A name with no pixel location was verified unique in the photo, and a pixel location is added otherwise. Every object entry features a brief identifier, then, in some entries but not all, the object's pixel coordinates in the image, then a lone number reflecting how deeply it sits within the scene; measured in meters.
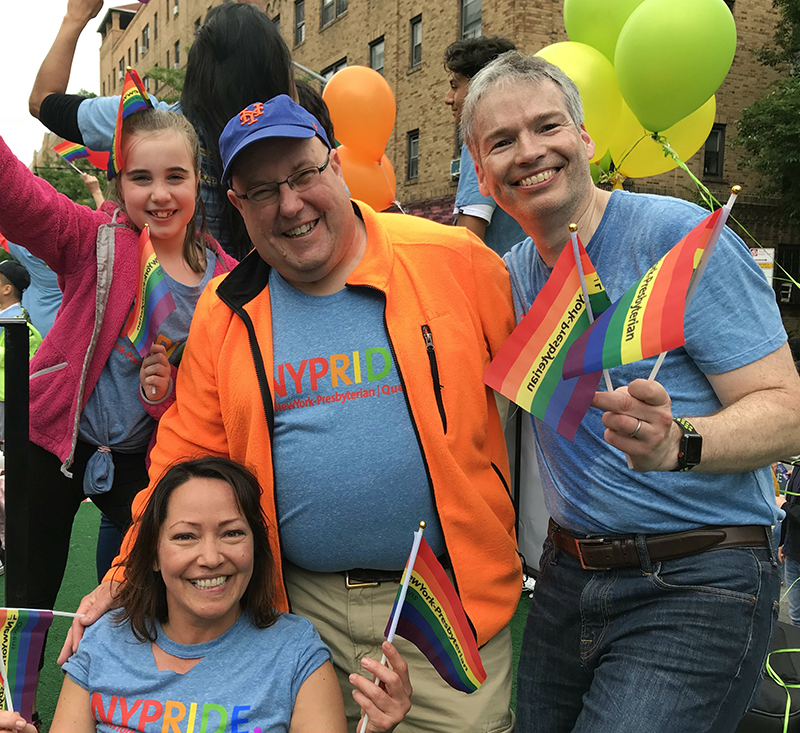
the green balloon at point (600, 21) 4.25
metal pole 2.31
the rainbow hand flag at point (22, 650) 1.98
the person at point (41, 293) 6.03
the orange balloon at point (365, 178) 5.50
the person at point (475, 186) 3.68
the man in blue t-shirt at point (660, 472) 1.70
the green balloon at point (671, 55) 3.59
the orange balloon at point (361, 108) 5.36
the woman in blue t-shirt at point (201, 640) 2.00
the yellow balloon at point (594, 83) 3.96
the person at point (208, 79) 2.58
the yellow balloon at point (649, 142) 4.30
